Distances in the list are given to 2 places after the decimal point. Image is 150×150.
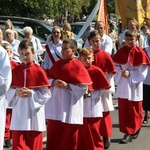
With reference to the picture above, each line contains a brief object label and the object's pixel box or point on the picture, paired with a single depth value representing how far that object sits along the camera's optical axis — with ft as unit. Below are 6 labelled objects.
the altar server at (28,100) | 21.98
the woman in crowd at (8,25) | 36.17
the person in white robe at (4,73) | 17.85
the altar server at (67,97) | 22.99
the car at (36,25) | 54.75
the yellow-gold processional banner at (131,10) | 44.70
